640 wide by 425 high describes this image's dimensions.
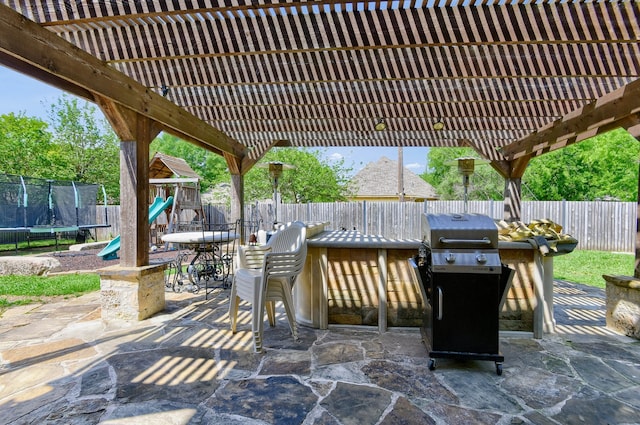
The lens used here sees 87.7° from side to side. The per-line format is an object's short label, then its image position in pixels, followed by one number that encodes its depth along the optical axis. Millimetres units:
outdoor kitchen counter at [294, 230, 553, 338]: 3082
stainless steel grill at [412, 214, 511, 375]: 2385
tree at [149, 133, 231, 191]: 23562
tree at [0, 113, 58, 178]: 13094
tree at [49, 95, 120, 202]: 15164
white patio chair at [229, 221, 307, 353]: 2797
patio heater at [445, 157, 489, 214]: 5961
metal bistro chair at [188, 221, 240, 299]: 4625
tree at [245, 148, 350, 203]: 14719
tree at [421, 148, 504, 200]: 17891
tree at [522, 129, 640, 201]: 12383
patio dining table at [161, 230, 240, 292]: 4289
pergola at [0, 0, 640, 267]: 2449
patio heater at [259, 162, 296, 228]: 6293
